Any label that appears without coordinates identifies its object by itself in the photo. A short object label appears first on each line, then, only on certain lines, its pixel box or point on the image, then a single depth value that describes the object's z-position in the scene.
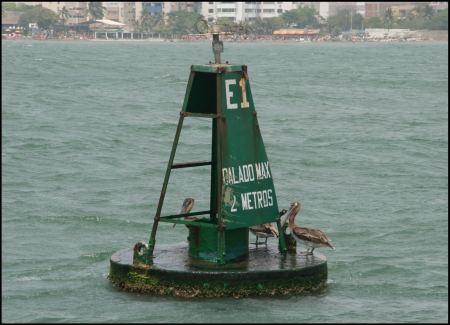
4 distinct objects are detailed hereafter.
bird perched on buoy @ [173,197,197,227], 22.95
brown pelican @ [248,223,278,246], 22.20
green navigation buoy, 20.22
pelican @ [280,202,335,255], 21.42
